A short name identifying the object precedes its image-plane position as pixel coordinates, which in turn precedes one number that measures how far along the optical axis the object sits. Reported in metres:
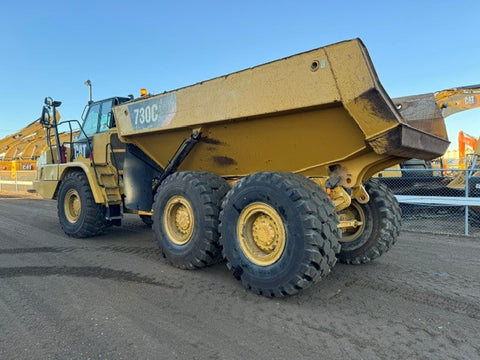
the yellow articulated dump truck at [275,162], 2.98
